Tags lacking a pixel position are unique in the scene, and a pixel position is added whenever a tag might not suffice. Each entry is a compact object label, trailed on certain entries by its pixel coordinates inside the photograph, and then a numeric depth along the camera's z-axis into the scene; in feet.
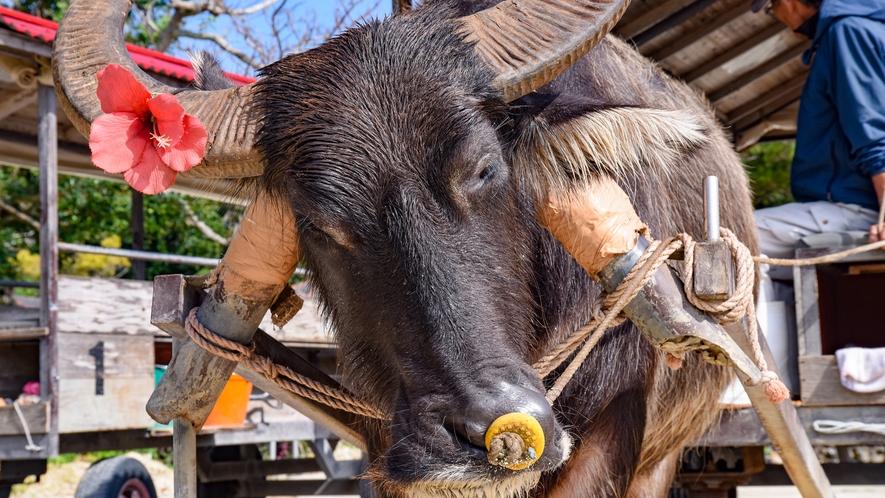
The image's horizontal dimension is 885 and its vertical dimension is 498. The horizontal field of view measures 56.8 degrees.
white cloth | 9.45
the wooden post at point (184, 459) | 7.26
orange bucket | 14.84
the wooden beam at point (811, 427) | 9.65
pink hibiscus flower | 5.76
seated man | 10.09
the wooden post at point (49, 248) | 12.71
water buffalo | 5.59
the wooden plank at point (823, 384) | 9.70
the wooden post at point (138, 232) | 20.10
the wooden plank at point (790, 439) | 7.37
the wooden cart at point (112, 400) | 12.86
